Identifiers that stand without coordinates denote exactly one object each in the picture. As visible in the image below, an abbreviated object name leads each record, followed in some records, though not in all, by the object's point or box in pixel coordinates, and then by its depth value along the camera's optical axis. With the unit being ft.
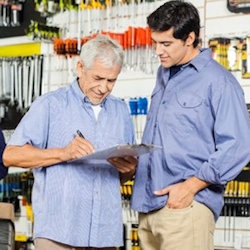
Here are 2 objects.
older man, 13.35
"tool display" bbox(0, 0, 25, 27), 27.74
